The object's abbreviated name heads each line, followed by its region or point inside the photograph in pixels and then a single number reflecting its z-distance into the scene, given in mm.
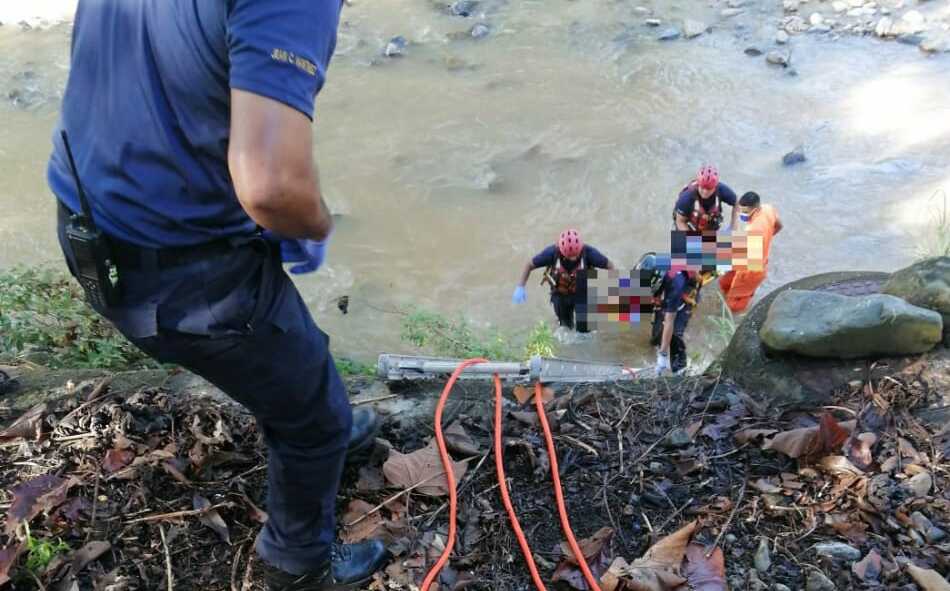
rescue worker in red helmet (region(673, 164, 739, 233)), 6676
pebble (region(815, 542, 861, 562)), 2162
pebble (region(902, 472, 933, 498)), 2330
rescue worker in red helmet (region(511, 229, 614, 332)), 6121
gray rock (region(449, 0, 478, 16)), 13109
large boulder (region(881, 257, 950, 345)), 3154
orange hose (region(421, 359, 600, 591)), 2166
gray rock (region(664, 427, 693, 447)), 2658
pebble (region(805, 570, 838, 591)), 2072
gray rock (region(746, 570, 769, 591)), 2112
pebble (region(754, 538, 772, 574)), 2174
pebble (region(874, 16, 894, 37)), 11383
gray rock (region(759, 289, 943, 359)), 2982
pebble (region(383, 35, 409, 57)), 12094
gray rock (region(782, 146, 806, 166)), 9273
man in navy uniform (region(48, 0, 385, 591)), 1277
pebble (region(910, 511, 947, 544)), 2182
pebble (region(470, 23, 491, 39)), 12469
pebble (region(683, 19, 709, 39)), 11945
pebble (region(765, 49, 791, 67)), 11008
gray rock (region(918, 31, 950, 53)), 10812
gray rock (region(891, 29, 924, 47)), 11115
